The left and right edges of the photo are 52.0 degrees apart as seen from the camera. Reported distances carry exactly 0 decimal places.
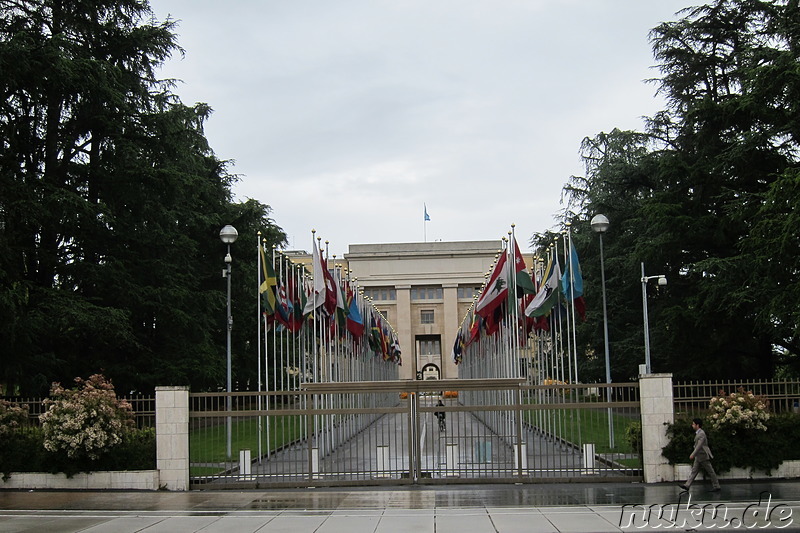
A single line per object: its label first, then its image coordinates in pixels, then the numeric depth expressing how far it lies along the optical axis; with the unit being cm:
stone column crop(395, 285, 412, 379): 10206
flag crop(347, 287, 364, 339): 3393
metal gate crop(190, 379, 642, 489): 1922
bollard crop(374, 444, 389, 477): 1943
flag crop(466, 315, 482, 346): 4059
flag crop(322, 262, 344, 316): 2809
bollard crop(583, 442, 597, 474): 1930
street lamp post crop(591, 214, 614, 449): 2536
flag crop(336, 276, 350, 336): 3008
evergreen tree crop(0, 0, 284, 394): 3086
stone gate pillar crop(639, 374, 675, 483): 1883
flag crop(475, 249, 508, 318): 2809
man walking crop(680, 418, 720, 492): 1733
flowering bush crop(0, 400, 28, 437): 1994
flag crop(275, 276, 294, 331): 2664
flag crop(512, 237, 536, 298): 2694
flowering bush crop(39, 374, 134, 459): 1892
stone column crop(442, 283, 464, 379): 10194
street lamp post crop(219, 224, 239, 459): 2484
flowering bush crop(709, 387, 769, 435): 1845
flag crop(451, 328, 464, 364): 6475
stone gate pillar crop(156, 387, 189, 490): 1922
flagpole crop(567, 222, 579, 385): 2514
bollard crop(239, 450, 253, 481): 1962
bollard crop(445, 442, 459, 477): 1965
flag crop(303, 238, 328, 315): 2673
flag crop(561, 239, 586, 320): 2520
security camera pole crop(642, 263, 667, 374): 2732
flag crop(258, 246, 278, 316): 2588
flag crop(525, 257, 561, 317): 2584
